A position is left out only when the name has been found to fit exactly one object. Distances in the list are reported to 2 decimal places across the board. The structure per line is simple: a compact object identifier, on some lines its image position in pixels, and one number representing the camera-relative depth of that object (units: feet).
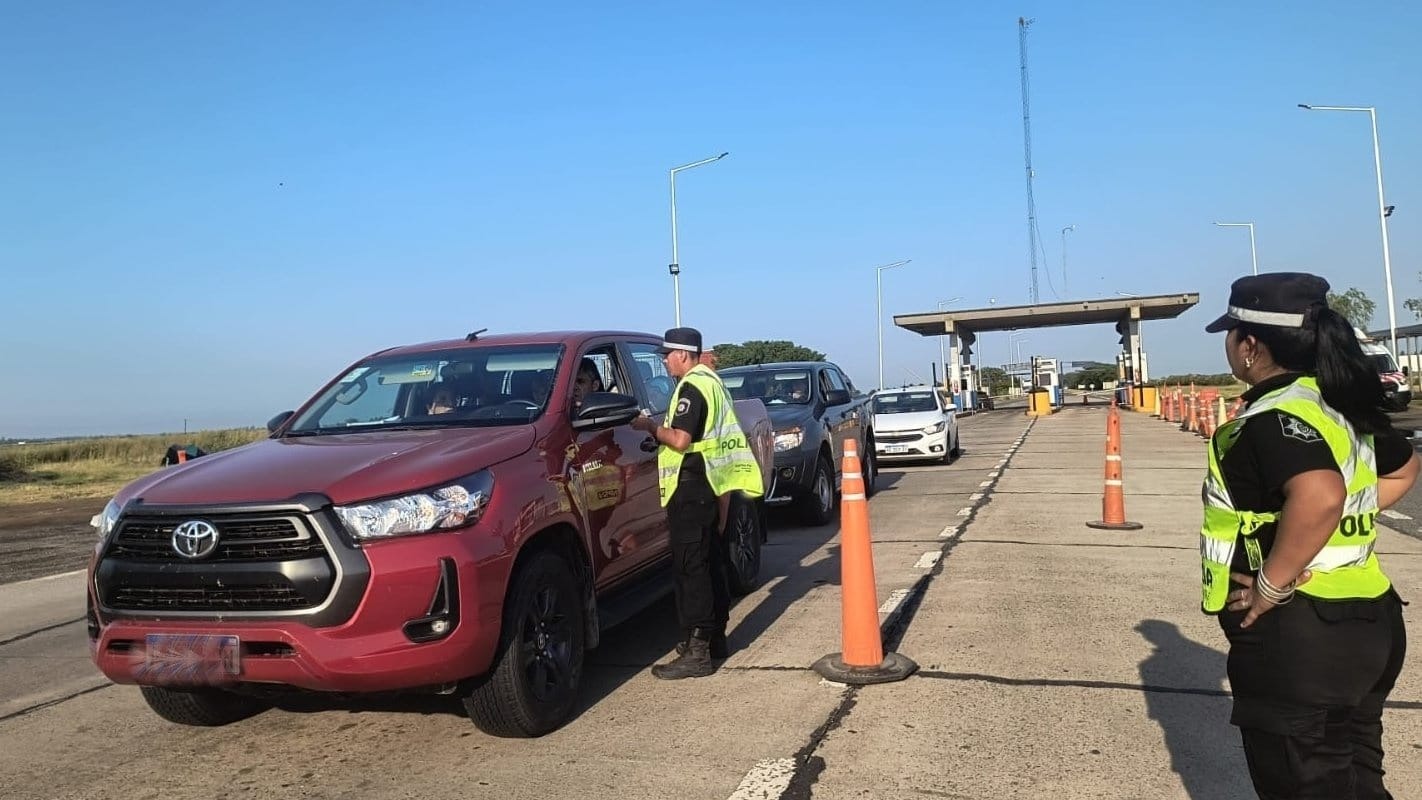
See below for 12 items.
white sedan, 61.67
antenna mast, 263.29
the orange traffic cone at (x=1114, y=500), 33.24
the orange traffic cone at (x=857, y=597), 17.10
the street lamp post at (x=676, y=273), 107.24
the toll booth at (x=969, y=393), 173.64
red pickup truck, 12.92
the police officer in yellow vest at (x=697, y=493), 17.49
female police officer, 8.04
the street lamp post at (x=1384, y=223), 115.77
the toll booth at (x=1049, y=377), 196.13
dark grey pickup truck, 35.19
